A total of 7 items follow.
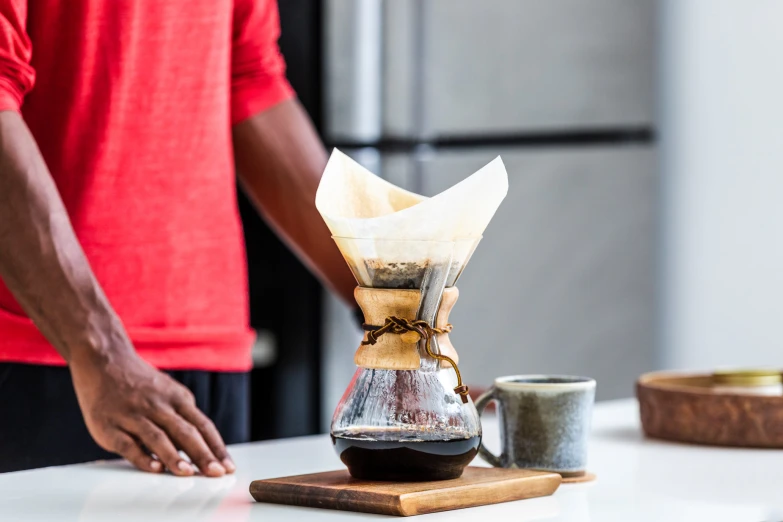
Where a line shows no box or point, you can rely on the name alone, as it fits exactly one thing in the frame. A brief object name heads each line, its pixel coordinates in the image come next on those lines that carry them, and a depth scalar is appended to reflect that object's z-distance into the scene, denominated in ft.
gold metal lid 7.84
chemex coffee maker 6.24
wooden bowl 7.56
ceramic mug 6.81
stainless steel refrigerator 13.80
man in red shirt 7.41
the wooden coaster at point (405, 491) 6.12
